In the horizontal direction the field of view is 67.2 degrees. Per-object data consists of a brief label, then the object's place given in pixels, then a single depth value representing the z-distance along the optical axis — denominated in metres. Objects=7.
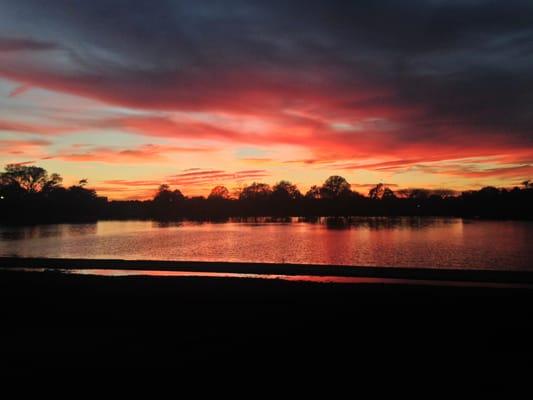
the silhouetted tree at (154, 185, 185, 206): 167.75
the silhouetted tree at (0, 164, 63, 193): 108.38
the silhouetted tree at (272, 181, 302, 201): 162.88
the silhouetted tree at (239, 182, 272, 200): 170.50
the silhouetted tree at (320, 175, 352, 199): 157.12
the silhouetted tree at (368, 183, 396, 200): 150.85
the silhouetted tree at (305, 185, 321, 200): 160.60
